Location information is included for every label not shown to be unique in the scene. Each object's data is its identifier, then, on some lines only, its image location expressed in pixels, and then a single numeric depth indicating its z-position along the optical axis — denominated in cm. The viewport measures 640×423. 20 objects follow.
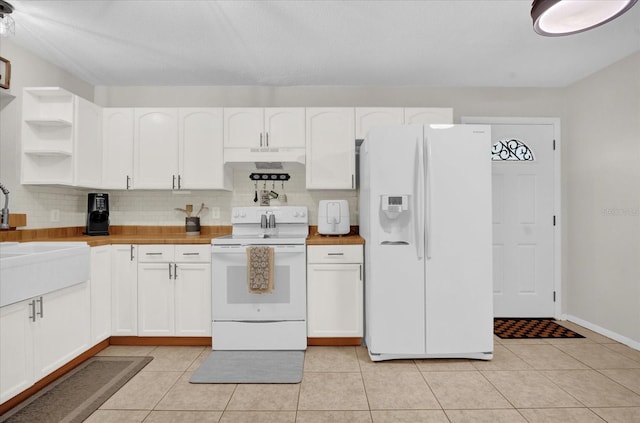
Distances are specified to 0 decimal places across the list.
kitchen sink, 199
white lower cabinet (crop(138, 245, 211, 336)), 306
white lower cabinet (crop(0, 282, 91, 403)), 203
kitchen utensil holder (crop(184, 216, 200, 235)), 362
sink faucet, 258
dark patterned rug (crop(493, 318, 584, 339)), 335
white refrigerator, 270
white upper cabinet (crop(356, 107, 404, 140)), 341
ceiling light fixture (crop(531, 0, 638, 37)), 144
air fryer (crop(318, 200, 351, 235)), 330
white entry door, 386
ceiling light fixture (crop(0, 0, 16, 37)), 227
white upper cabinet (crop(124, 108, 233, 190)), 342
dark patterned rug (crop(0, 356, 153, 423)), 205
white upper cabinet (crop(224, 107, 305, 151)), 342
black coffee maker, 335
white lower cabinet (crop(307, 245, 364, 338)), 304
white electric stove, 297
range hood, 338
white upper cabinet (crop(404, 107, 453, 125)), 344
